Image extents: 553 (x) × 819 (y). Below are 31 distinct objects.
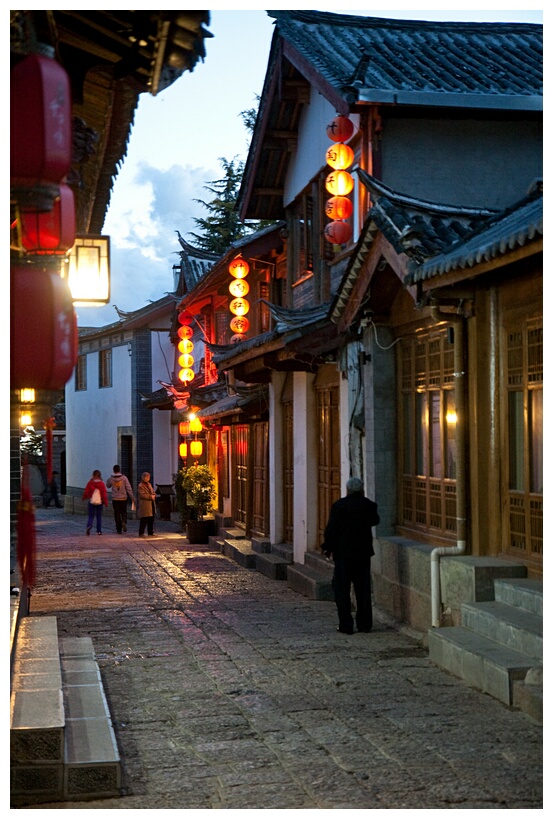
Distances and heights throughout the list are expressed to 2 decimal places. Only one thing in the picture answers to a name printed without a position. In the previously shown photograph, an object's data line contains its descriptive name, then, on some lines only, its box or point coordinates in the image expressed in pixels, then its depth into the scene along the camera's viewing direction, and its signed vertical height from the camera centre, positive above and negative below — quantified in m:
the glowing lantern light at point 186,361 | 32.56 +2.28
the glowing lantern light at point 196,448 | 29.83 -0.20
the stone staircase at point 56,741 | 6.91 -1.93
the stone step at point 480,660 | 8.80 -1.83
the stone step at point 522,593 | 9.54 -1.34
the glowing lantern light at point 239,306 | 24.36 +2.86
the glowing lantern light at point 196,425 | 29.17 +0.40
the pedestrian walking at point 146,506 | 28.27 -1.64
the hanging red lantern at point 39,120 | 5.11 +1.44
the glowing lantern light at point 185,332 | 33.22 +3.18
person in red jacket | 28.92 -1.43
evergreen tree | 42.53 +8.31
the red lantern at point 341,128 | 15.02 +4.10
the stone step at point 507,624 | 8.99 -1.56
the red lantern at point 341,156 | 15.34 +3.81
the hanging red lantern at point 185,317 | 32.73 +3.58
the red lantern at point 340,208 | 15.33 +3.11
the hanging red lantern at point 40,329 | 5.29 +0.52
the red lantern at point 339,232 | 15.28 +2.77
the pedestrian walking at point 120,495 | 29.16 -1.39
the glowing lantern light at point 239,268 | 23.91 +3.61
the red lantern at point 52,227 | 5.95 +1.12
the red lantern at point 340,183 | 15.41 +3.45
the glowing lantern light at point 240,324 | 24.50 +2.49
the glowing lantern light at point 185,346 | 32.84 +2.72
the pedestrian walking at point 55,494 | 50.38 -2.30
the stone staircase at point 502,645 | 8.72 -1.75
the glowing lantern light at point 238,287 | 24.20 +3.24
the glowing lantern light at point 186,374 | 32.47 +1.89
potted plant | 26.20 -1.30
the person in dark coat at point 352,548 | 12.51 -1.19
